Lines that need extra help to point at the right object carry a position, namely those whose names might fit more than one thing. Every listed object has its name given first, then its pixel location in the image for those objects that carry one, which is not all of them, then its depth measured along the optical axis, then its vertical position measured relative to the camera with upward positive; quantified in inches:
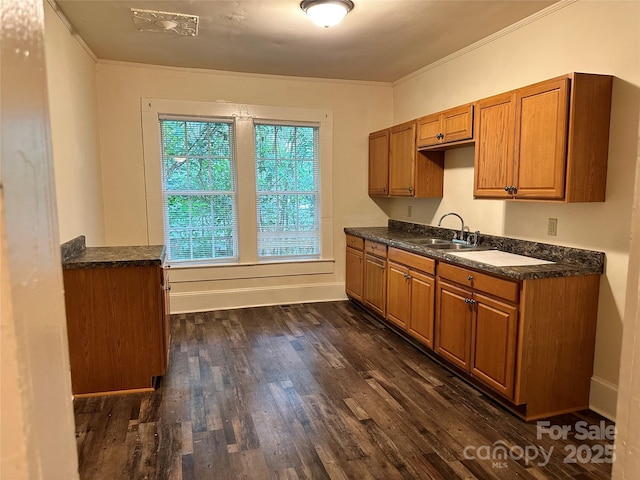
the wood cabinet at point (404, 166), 160.6 +12.0
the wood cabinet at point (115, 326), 105.9 -32.7
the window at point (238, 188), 175.9 +4.0
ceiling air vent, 117.5 +50.7
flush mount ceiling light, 107.3 +48.0
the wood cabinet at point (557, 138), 95.2 +13.4
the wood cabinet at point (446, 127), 128.6 +22.6
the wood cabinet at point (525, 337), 96.0 -34.1
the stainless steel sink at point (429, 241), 148.8 -16.3
